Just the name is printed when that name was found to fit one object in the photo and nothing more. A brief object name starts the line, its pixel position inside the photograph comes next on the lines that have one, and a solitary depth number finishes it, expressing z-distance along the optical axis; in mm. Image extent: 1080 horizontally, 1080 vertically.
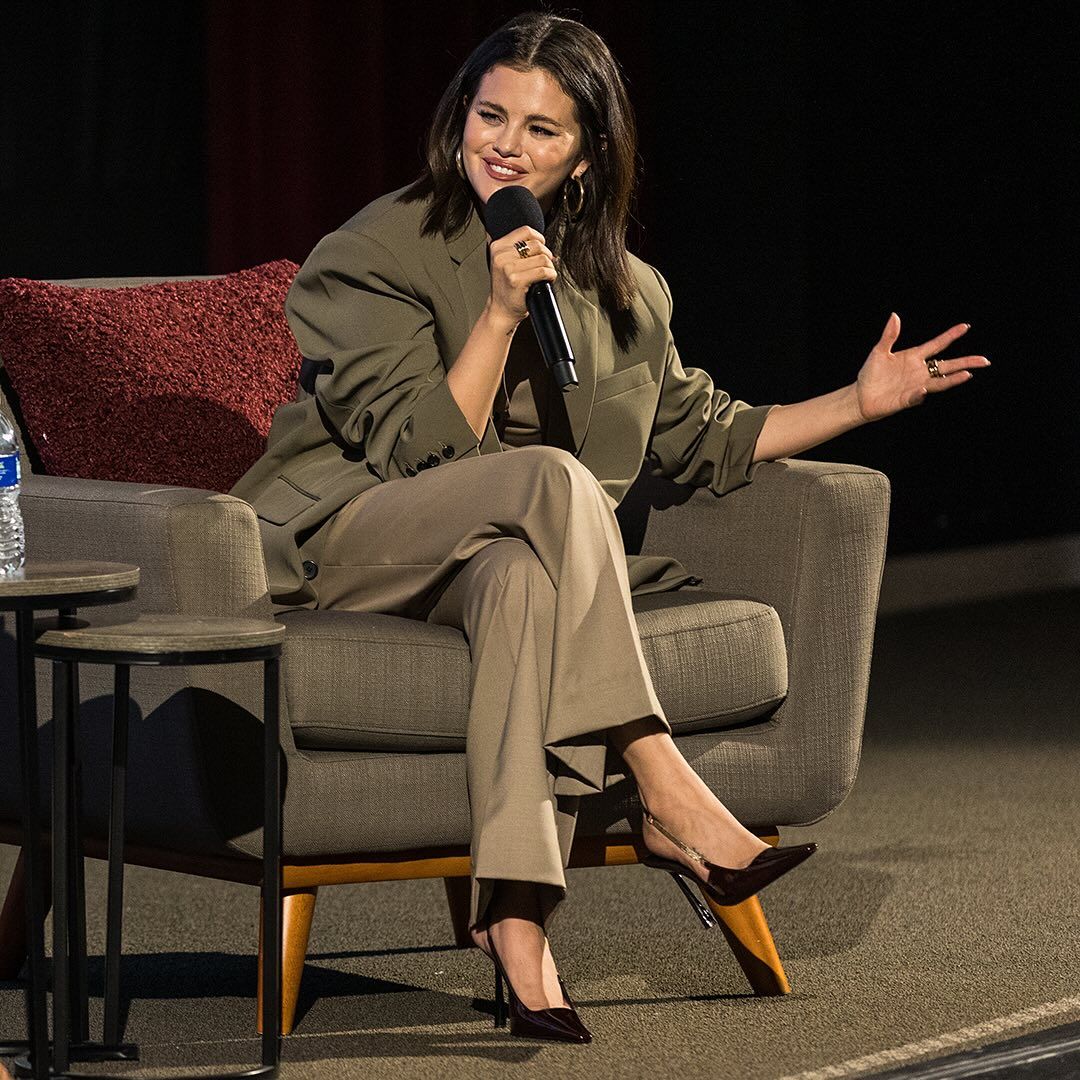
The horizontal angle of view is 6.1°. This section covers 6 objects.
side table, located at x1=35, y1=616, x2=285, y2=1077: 9618
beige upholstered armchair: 9881
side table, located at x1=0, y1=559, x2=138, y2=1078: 9582
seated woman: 9897
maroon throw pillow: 10318
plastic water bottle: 9817
